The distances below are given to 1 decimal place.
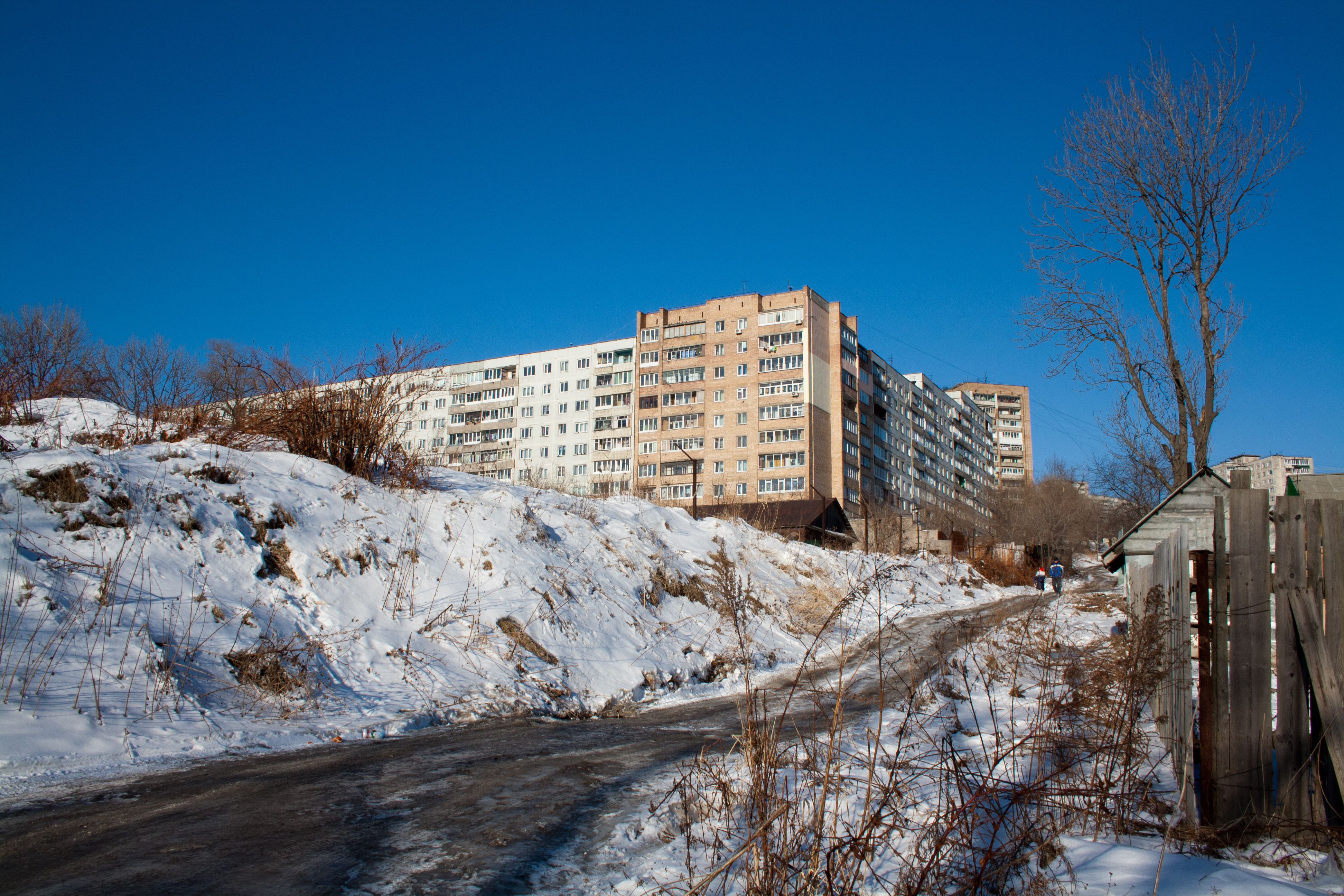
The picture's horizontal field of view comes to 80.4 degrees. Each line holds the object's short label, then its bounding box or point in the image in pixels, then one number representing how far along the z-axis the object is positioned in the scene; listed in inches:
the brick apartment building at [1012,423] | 6397.6
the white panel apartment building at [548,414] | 3476.9
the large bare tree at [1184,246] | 525.7
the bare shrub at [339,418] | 549.0
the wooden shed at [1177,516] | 545.3
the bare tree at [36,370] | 488.1
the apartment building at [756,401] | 3105.3
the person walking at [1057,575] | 1533.0
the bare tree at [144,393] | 523.5
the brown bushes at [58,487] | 357.7
